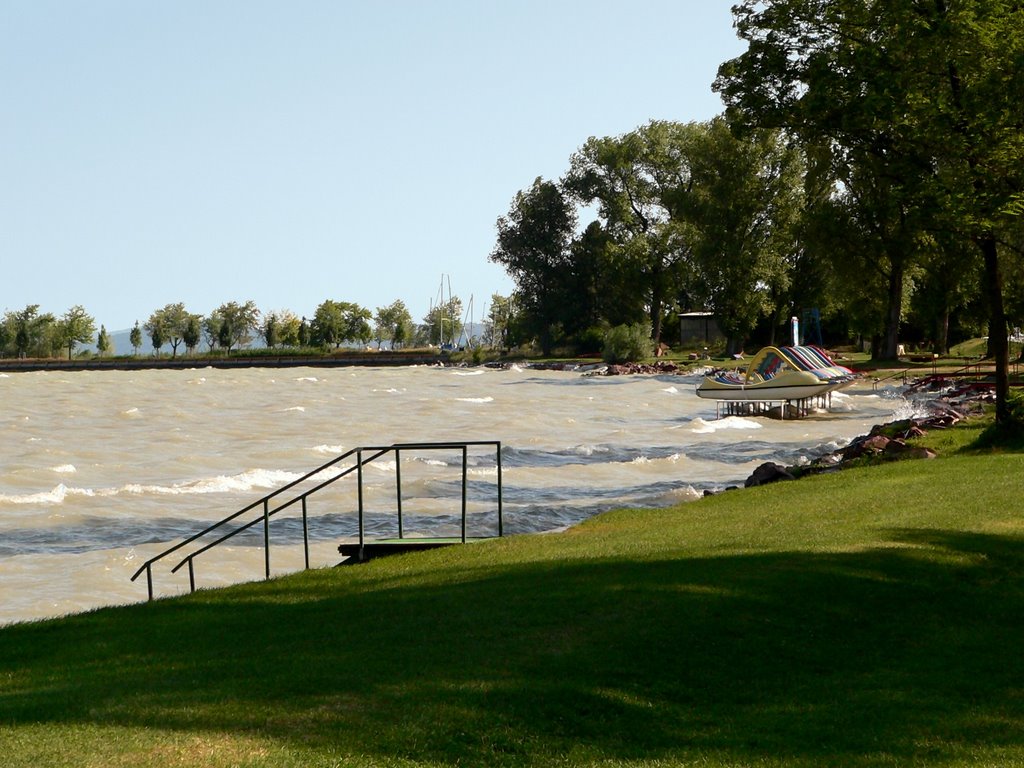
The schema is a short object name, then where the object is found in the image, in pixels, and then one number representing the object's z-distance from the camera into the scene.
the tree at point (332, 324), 199.75
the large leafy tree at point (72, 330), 198.50
